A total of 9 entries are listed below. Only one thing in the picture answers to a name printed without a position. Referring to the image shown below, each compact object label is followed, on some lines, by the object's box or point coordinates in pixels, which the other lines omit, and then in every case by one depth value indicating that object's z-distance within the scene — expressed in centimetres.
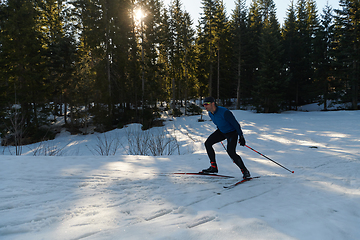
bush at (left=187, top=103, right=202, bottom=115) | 3111
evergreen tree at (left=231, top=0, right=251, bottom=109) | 3192
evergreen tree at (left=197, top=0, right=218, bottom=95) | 3233
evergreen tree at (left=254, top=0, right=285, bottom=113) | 2725
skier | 468
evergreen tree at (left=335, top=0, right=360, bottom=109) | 2491
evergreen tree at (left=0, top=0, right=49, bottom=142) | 1955
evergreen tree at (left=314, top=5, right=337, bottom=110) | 2870
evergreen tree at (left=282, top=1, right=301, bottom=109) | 3219
